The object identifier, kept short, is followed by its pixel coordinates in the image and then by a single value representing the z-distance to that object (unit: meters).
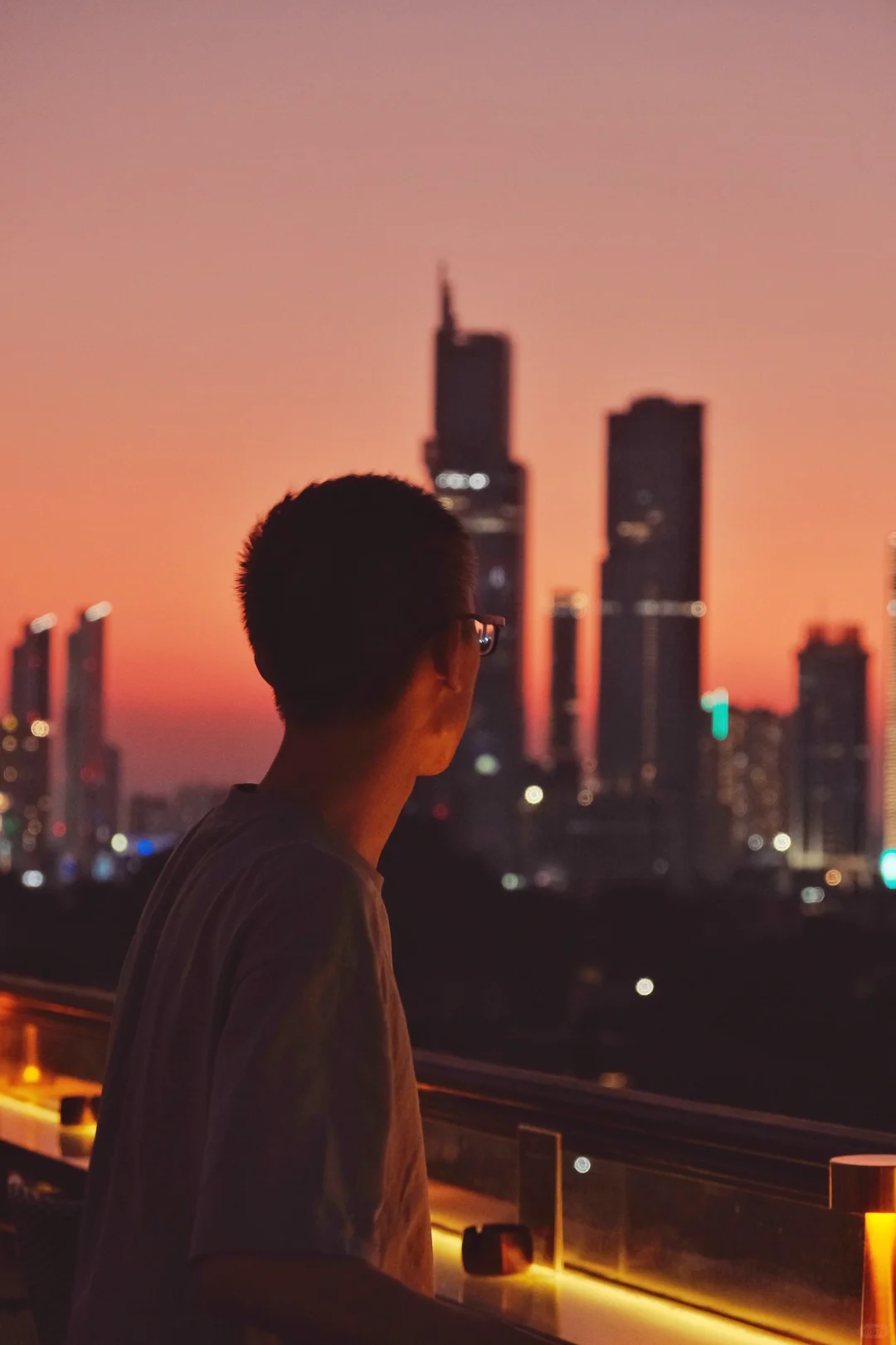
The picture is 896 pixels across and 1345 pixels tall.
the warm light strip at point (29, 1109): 3.86
